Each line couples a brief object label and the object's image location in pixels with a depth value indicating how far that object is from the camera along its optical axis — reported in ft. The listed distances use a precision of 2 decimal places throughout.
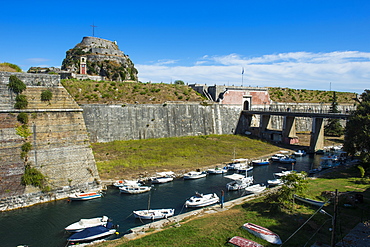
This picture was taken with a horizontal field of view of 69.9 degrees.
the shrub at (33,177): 71.51
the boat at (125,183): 84.54
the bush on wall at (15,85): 81.15
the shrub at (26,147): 75.61
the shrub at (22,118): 79.05
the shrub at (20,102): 80.25
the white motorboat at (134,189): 81.40
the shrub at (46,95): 85.87
